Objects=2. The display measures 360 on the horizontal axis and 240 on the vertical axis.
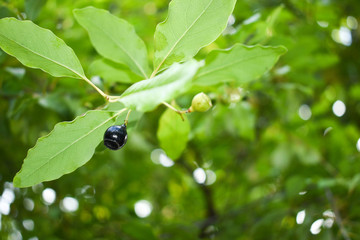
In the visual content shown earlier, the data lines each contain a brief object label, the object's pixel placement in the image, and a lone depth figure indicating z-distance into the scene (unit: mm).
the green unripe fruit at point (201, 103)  275
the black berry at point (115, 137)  271
